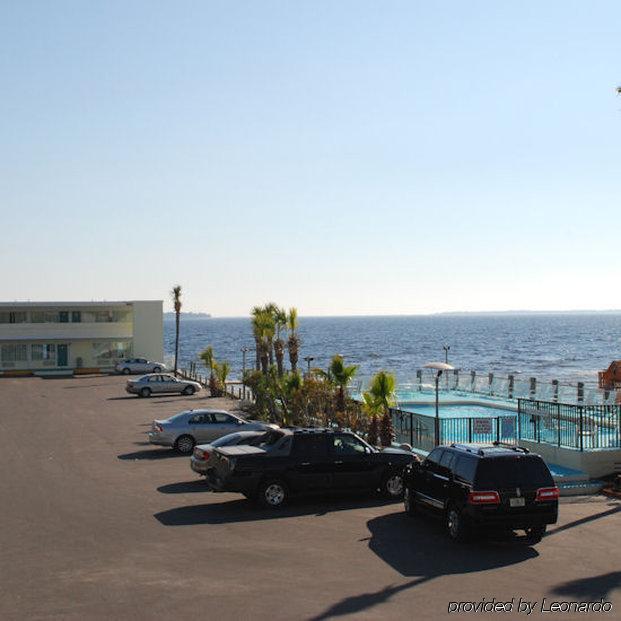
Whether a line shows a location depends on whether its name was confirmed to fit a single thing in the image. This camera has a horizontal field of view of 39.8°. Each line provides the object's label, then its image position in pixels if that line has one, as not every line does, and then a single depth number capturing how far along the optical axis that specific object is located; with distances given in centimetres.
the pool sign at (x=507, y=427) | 2283
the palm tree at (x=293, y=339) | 3734
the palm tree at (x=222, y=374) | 4516
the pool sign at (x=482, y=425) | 2308
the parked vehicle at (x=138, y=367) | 6162
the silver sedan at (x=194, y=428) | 2481
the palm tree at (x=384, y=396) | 2320
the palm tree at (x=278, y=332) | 3927
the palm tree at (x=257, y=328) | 4206
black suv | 1341
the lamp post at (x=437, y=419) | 2219
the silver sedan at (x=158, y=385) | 4472
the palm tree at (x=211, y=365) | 4497
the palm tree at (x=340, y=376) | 2666
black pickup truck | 1659
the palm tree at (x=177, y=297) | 6931
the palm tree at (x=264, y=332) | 4143
